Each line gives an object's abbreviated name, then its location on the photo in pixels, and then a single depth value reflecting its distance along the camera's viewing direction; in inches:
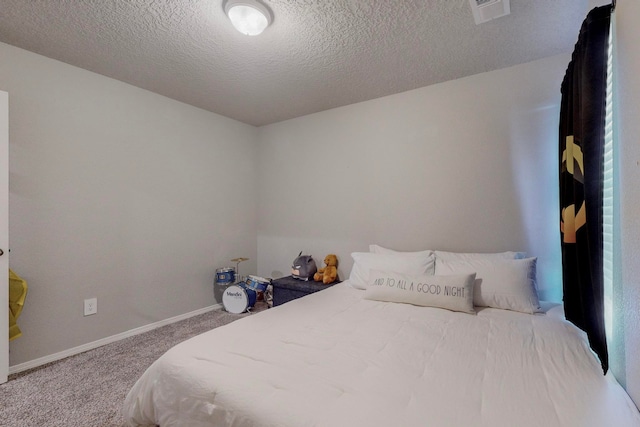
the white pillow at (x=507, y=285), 76.5
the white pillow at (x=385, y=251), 99.0
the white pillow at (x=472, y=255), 89.0
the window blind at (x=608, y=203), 50.0
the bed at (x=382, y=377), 37.0
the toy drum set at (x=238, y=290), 127.0
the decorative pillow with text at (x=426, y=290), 76.8
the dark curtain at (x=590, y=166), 48.7
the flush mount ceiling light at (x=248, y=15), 66.3
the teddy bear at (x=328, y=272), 123.6
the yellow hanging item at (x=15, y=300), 81.2
